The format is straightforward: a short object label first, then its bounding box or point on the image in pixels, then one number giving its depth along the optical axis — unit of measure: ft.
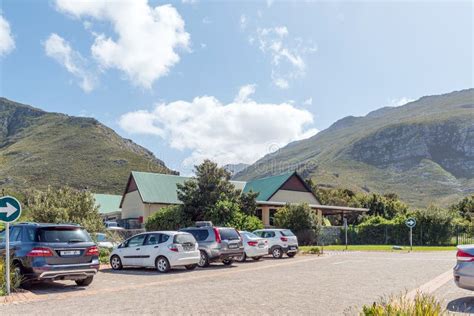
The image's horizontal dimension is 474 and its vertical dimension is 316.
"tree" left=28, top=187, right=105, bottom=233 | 74.64
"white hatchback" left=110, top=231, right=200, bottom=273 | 57.77
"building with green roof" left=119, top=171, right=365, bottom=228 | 145.89
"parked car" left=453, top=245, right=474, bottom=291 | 33.63
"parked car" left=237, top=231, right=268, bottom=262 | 76.23
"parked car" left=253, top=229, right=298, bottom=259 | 84.43
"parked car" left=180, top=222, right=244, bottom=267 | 65.26
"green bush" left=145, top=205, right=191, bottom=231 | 111.34
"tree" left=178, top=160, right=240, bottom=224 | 112.37
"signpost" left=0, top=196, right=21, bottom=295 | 38.06
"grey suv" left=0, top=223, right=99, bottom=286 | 40.32
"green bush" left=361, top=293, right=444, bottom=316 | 18.30
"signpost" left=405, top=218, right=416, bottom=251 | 106.63
